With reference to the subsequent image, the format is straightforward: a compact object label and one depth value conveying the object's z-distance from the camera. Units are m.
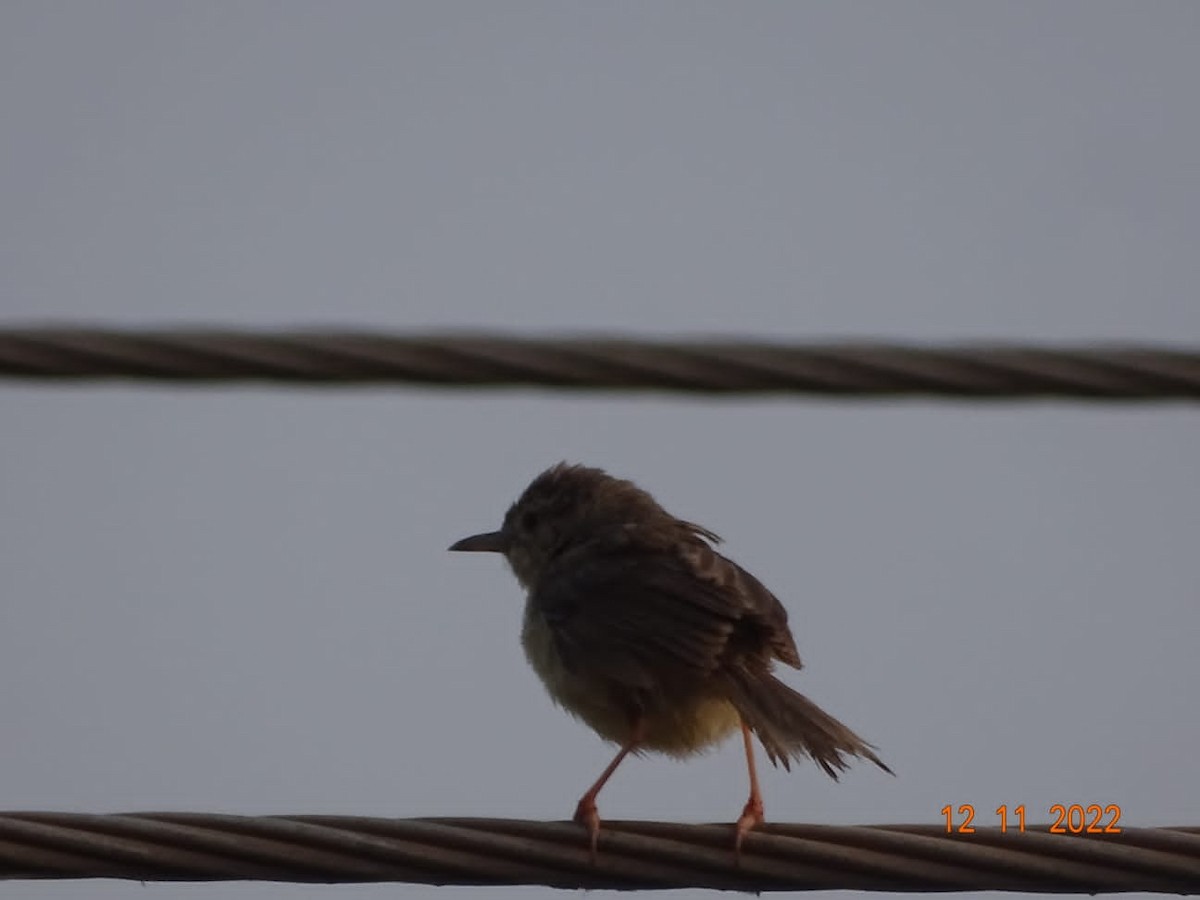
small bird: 11.40
